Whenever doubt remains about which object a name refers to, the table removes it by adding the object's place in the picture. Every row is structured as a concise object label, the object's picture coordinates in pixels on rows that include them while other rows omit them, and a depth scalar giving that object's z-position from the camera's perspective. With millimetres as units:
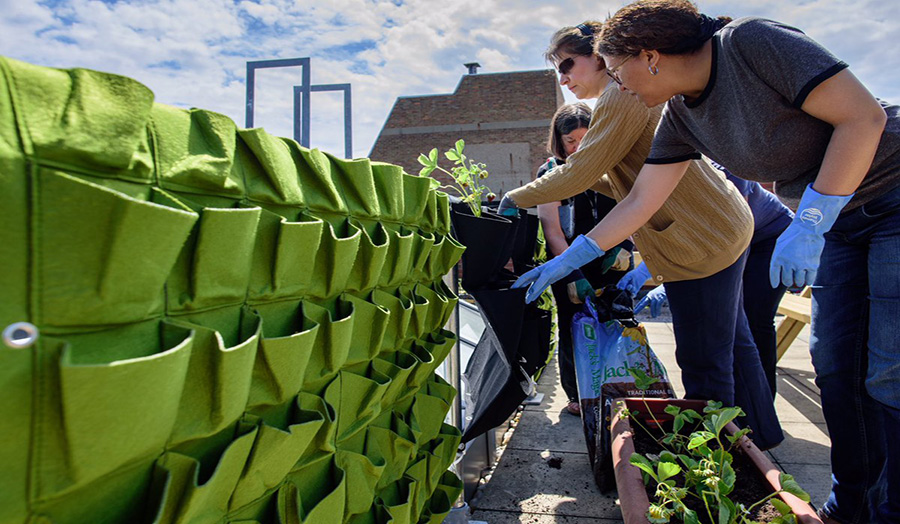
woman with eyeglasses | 1434
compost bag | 2164
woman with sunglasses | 2051
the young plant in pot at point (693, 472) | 1221
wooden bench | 4057
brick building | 20906
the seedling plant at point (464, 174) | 1981
